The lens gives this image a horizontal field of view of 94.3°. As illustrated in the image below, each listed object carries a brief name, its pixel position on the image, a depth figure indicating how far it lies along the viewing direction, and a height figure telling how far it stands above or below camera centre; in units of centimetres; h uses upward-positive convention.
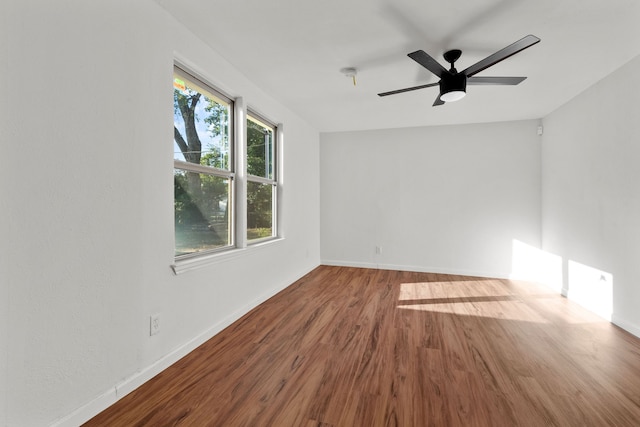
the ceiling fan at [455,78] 225 +113
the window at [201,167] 232 +38
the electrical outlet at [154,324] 192 -74
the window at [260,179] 339 +39
